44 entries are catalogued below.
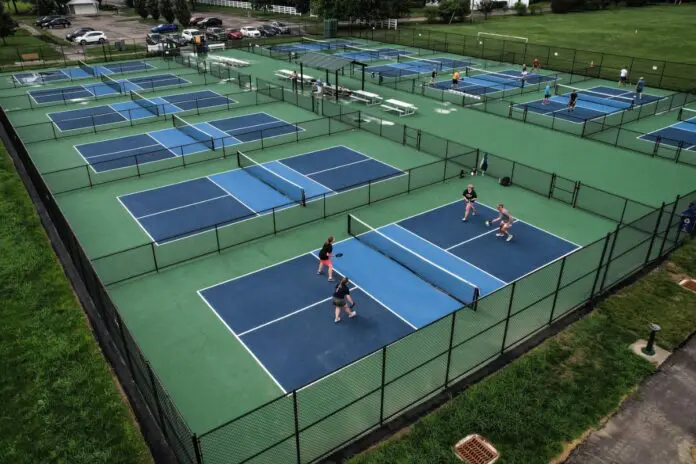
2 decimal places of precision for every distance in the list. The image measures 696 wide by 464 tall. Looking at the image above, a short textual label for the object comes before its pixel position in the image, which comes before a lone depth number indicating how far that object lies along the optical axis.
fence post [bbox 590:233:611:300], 15.34
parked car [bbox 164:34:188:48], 59.53
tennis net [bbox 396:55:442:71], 52.16
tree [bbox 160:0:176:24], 81.94
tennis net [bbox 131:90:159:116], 36.91
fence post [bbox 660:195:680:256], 17.58
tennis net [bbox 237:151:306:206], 23.94
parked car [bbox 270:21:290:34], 75.12
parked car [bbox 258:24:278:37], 73.34
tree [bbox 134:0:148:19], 91.56
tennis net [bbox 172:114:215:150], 29.98
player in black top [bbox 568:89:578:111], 35.72
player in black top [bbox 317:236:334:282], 16.84
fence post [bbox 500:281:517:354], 13.53
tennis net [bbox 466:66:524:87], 45.38
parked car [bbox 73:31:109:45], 67.88
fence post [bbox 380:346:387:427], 11.04
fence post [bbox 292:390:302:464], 10.24
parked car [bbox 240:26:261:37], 71.00
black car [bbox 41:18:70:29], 86.81
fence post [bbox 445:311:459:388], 12.14
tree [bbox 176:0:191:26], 77.75
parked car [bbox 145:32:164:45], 62.15
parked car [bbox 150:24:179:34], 77.12
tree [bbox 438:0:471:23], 89.00
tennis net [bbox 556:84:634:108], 39.47
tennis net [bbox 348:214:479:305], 16.83
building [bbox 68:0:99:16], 109.46
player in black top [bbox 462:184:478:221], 21.19
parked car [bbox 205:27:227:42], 68.28
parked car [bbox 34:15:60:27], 87.91
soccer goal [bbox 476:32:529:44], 70.66
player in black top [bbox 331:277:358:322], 14.98
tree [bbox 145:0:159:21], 88.25
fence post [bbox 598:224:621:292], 15.62
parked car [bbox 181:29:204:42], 66.46
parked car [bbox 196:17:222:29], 83.38
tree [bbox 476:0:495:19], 98.31
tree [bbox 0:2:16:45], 61.66
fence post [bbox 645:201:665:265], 17.28
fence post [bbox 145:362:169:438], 9.98
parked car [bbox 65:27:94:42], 70.75
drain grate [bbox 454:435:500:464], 11.10
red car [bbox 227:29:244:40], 68.62
